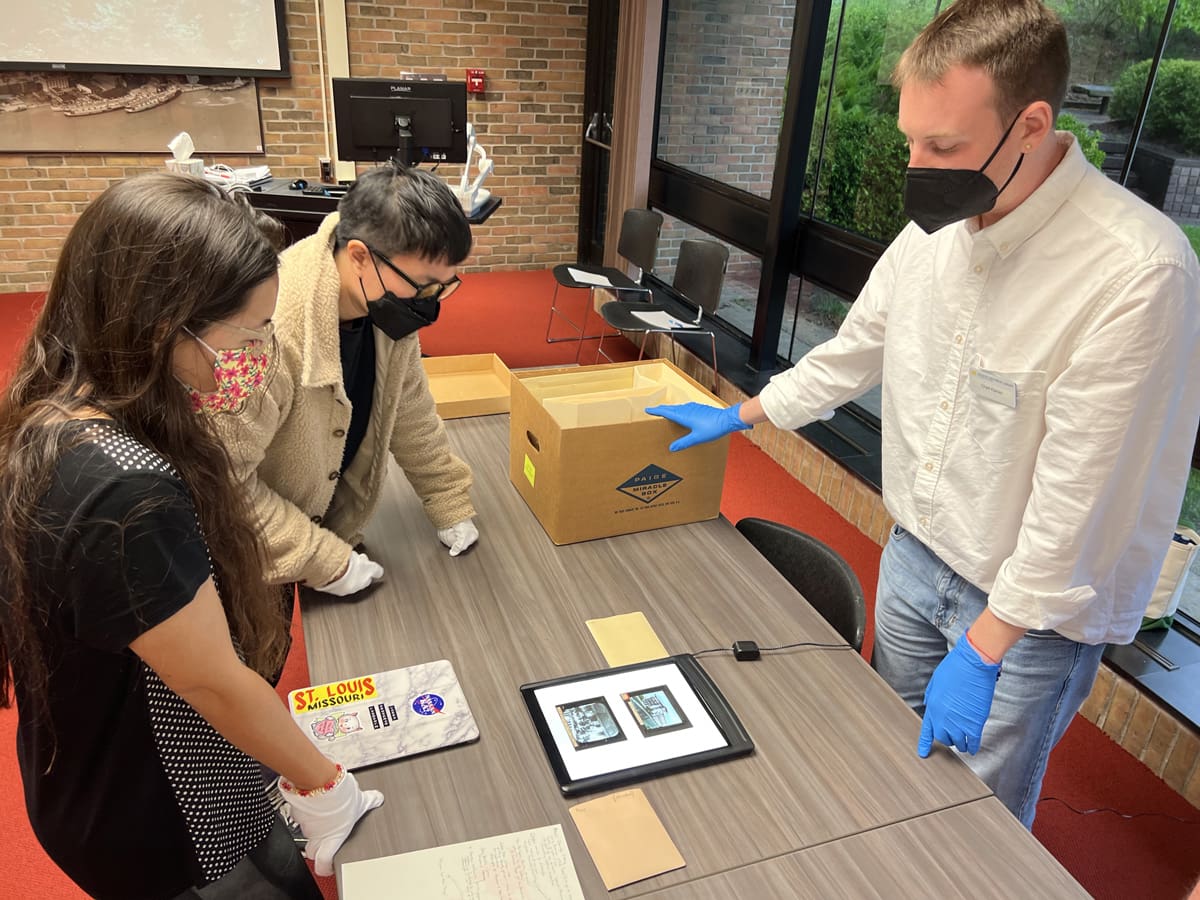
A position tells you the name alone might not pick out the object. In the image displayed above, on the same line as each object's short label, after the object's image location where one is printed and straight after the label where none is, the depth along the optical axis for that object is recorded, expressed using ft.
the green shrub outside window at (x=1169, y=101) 7.79
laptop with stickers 4.29
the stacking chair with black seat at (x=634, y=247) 15.71
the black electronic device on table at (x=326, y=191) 15.11
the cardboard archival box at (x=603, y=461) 5.83
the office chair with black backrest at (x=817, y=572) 5.62
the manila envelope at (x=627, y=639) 5.04
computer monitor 14.14
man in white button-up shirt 3.94
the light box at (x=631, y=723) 4.29
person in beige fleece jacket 4.93
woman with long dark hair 2.90
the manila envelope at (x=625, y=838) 3.79
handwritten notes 3.64
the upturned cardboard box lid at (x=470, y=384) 8.04
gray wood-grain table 4.02
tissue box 14.16
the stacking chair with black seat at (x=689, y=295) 13.79
